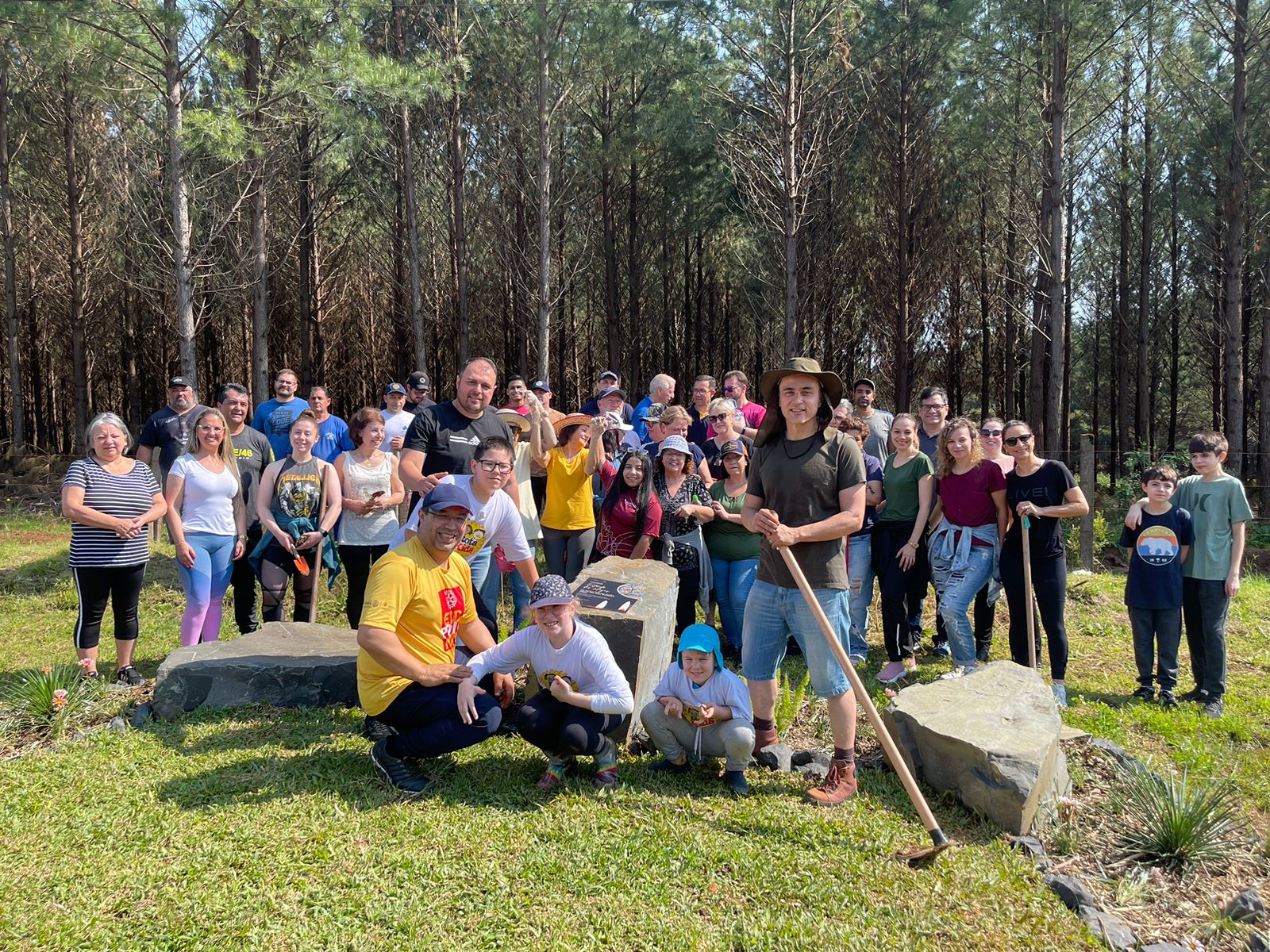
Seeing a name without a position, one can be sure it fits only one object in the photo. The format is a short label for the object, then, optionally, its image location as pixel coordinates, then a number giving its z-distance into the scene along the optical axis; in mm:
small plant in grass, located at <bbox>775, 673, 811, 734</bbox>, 4934
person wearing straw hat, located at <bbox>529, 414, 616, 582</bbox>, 6301
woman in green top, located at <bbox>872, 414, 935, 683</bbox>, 6055
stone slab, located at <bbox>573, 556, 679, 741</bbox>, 4684
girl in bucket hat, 3941
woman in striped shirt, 5254
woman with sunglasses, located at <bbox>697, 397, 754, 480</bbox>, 6656
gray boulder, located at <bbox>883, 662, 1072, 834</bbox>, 3857
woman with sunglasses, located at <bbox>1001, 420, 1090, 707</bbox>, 5531
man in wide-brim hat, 3906
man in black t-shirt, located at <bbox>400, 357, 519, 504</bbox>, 5398
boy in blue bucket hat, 4102
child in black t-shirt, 5676
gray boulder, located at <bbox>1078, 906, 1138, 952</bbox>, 3109
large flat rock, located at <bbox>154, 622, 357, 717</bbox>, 4953
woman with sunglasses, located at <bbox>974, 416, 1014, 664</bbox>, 5996
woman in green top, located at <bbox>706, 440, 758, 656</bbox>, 6277
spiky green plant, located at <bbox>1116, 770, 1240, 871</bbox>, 3762
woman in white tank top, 5965
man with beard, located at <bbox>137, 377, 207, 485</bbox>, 7195
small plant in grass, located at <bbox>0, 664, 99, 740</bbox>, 4758
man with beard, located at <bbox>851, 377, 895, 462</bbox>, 7234
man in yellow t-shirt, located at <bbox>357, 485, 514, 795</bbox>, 3834
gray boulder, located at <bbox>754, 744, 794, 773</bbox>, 4414
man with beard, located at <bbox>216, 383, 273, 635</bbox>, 6309
